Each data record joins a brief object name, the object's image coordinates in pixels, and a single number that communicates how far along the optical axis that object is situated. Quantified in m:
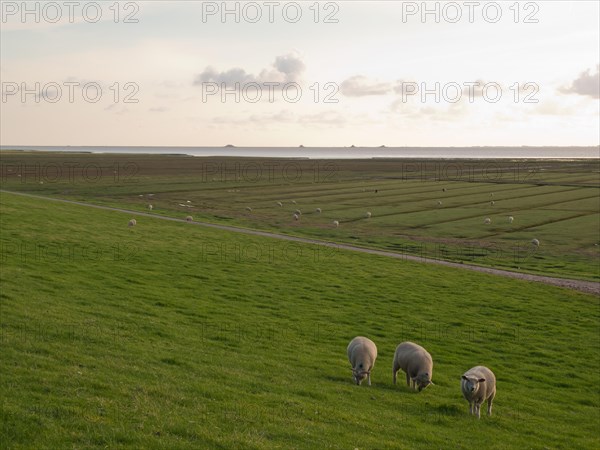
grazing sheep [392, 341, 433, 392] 20.17
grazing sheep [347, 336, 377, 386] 20.47
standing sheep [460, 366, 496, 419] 18.28
